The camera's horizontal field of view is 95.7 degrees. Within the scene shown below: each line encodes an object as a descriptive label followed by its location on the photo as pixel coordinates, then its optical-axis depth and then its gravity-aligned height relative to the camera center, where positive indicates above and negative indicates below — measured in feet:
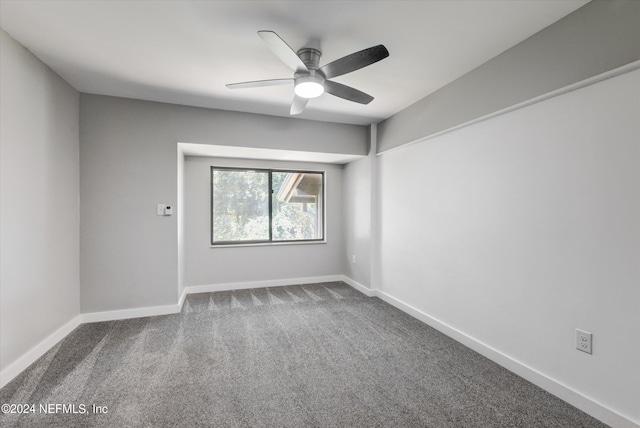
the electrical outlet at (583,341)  5.81 -2.65
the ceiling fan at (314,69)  5.89 +3.30
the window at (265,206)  14.79 +0.36
